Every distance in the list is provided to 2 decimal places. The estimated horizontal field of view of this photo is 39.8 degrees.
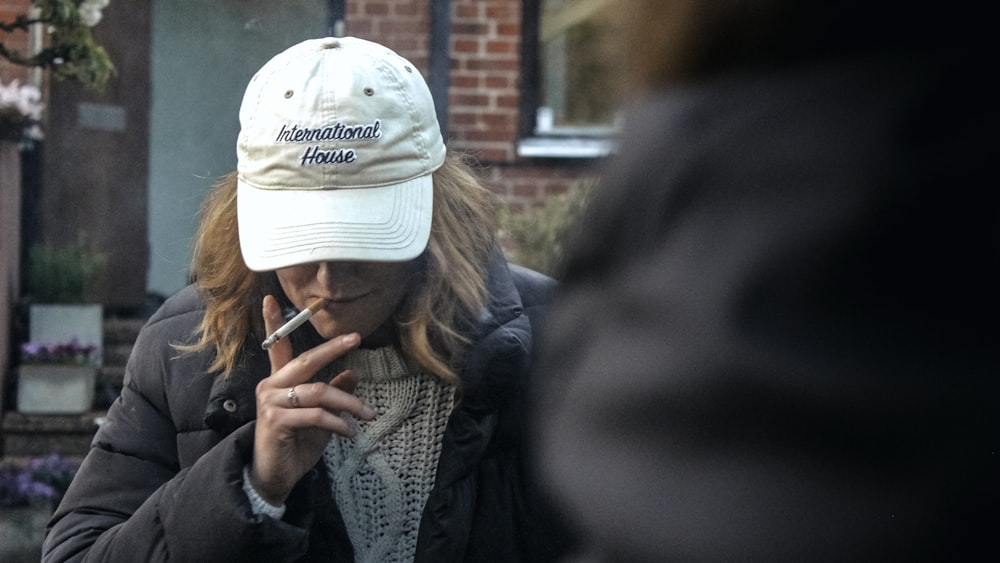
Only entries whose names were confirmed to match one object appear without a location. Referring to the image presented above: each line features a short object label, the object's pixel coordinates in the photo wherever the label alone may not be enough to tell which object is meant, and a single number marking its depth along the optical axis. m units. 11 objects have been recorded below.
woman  1.84
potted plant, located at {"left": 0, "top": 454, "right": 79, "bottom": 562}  5.26
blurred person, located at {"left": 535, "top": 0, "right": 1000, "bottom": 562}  0.68
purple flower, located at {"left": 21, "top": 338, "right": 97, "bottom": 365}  6.35
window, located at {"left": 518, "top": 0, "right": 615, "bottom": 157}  6.99
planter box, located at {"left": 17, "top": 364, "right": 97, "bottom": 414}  6.35
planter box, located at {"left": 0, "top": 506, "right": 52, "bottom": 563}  5.17
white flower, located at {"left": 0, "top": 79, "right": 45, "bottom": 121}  6.25
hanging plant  5.59
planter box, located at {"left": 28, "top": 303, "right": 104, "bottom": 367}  6.54
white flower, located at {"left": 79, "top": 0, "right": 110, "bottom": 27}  5.71
